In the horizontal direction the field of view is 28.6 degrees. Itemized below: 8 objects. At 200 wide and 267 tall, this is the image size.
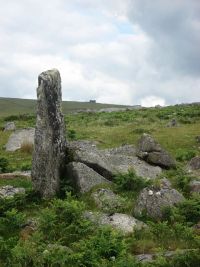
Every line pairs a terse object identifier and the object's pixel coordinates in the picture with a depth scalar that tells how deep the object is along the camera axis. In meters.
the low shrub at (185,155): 19.90
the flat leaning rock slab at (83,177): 14.59
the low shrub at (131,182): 14.81
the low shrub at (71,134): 27.07
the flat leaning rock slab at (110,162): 15.74
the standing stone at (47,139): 14.62
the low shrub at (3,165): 18.42
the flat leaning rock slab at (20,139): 24.18
